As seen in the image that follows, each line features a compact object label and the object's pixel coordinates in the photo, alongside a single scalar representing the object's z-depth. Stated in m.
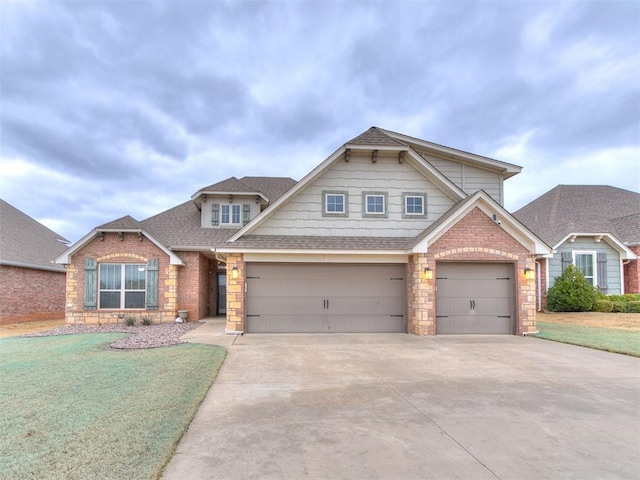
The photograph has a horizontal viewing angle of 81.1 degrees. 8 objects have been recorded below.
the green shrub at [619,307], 15.63
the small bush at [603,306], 15.79
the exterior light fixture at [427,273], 11.25
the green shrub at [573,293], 15.88
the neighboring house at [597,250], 17.09
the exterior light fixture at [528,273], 11.66
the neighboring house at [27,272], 15.22
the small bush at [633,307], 15.34
